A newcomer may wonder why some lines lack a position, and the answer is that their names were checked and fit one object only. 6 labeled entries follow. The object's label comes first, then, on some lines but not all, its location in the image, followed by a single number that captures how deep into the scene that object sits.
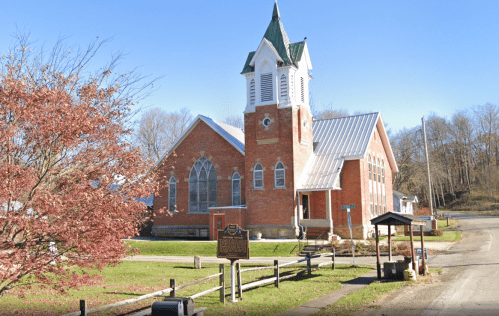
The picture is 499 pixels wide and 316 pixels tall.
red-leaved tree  7.43
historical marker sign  12.27
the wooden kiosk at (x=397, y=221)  15.44
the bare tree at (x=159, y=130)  53.70
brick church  30.58
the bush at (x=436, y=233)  33.42
